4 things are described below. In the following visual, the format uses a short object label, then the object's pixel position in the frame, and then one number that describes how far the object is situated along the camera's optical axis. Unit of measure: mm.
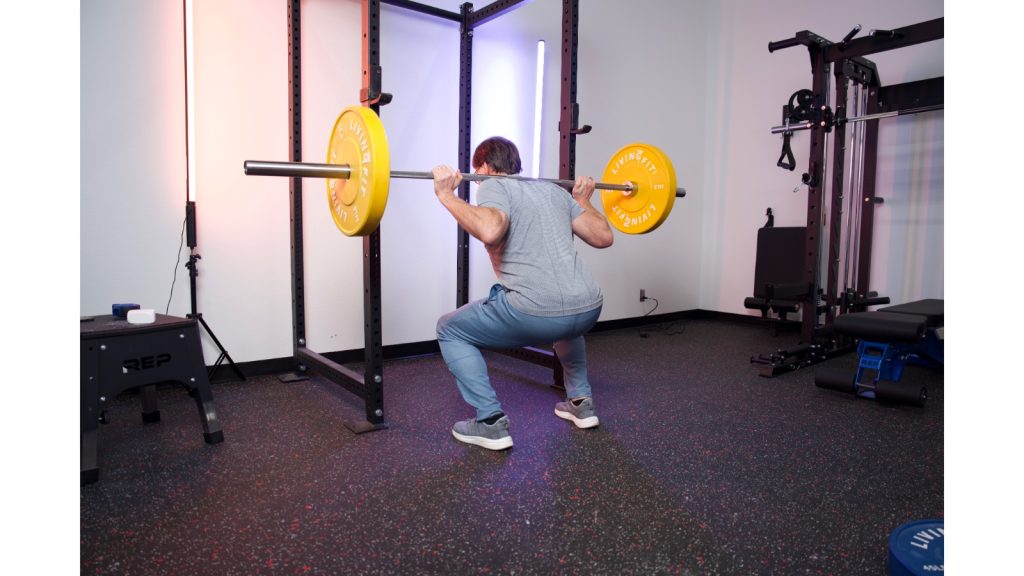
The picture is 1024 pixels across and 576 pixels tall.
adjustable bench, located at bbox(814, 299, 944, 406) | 2408
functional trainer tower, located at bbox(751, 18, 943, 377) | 3092
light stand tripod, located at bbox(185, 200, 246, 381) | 2574
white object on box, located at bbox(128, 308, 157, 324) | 1912
